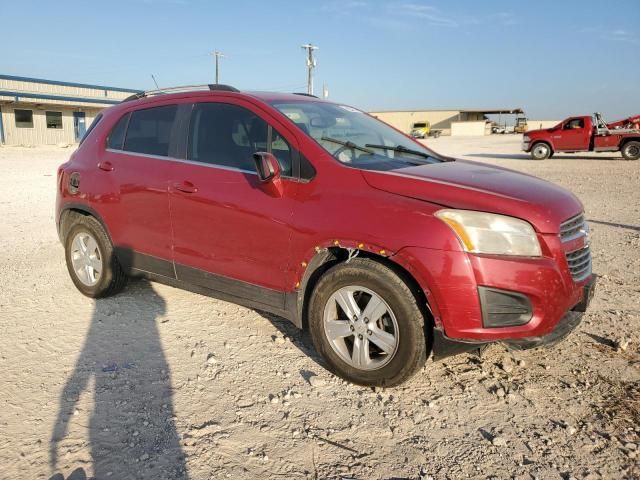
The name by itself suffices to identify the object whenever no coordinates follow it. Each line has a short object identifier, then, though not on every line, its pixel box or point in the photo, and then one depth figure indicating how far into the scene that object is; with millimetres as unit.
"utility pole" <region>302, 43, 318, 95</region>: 49356
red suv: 2949
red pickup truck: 22344
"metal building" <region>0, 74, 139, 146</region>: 33406
